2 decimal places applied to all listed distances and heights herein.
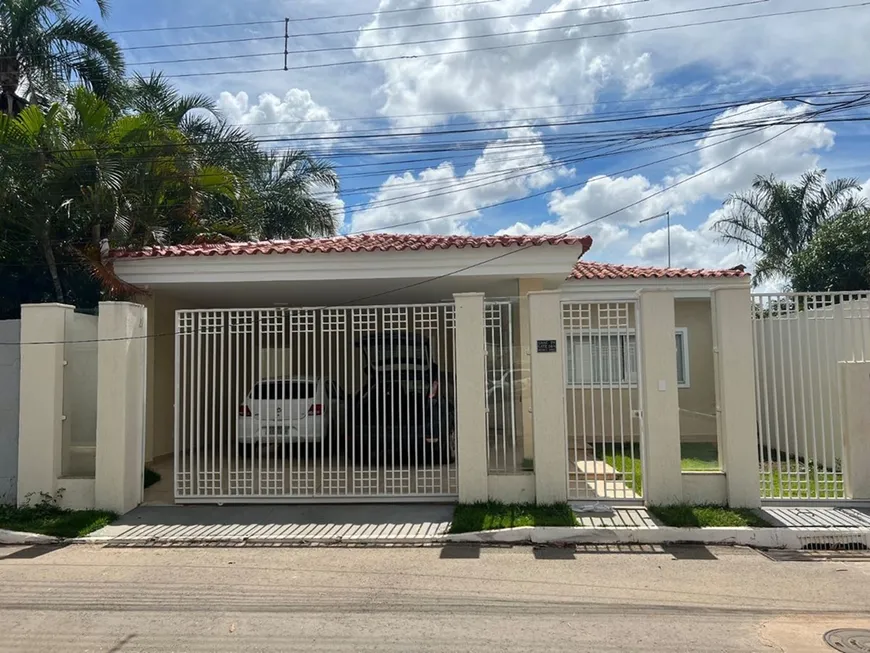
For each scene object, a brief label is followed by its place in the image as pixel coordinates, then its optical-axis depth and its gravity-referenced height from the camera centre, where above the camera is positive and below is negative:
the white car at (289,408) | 8.13 -0.45
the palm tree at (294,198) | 18.16 +5.18
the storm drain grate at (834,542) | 6.16 -1.77
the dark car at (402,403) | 7.82 -0.40
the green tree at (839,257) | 17.16 +2.98
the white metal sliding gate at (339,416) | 7.75 -0.54
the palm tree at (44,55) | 11.30 +6.06
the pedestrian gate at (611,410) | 7.26 -0.51
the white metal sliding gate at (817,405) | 7.26 -0.50
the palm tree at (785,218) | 20.50 +4.88
